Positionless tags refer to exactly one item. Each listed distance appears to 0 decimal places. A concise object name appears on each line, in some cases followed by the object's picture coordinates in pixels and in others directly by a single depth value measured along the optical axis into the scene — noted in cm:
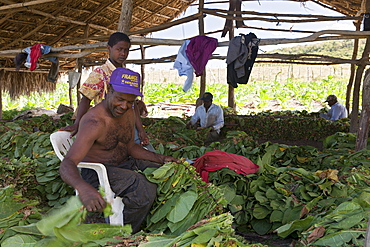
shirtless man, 229
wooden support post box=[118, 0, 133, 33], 529
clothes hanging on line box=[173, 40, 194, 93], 515
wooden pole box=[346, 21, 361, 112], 931
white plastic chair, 234
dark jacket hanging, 500
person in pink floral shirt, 326
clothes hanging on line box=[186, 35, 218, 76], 511
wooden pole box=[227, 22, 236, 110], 967
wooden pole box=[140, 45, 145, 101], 1130
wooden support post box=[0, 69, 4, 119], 1069
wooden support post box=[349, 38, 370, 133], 685
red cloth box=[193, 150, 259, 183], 340
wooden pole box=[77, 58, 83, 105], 950
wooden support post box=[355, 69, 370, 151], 418
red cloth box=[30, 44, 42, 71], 658
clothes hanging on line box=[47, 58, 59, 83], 776
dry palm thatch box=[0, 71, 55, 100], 1153
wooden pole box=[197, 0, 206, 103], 723
